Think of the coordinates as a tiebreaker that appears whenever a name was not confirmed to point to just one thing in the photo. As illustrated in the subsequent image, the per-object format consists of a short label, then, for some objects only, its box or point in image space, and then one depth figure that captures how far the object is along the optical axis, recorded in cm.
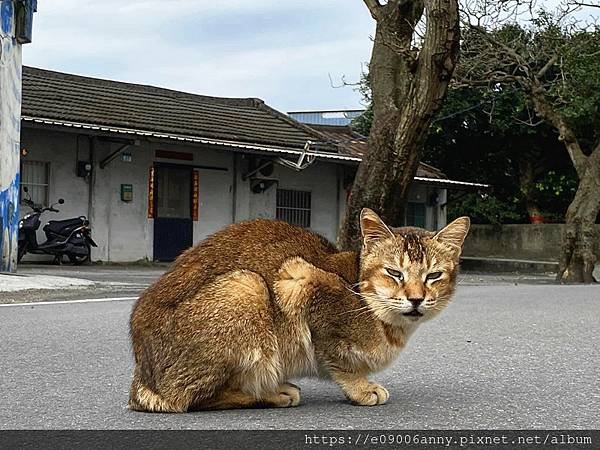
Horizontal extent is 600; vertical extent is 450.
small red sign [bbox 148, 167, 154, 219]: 2320
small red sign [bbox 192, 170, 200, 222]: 2409
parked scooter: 2019
